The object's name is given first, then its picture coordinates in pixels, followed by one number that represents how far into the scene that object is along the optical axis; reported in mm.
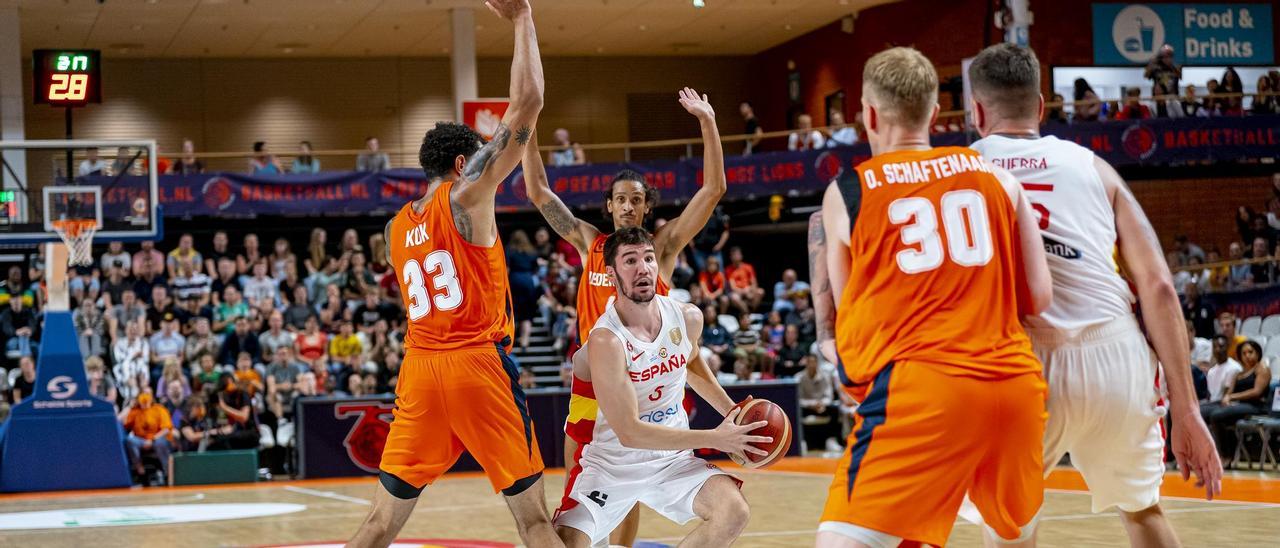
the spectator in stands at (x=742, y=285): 21062
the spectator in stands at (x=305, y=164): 23906
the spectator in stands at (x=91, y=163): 18305
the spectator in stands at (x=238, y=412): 15438
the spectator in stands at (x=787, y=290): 21094
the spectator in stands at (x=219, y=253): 19703
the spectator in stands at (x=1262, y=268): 18109
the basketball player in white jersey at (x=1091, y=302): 3766
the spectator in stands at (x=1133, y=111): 21672
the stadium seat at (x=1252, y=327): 15359
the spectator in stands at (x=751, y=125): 25969
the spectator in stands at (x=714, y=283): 20984
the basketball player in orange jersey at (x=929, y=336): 3277
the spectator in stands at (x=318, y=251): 21078
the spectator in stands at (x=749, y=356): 17703
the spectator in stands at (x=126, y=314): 17516
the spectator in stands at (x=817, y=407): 17281
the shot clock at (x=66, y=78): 14734
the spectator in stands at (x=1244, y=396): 12938
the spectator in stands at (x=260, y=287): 19312
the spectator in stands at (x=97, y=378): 15648
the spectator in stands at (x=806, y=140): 23736
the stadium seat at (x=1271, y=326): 14913
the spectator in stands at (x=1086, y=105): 21797
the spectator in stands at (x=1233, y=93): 21500
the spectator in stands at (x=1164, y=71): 22469
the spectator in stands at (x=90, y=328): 17250
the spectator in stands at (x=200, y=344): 17016
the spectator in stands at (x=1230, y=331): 14445
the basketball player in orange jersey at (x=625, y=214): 6309
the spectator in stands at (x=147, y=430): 15062
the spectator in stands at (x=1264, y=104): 21469
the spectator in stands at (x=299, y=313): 18859
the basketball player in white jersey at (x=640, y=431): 4848
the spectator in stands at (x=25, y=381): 16094
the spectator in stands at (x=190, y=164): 23391
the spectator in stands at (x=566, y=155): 24844
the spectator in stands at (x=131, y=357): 16594
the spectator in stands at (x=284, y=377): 16281
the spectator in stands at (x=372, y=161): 24328
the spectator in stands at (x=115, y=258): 19562
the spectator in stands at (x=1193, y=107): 21438
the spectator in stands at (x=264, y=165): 23375
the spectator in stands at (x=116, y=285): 18688
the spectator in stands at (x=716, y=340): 18531
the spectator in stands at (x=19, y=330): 17547
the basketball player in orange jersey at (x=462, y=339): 5082
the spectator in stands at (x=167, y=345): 17188
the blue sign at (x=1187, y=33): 25578
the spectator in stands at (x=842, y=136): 23266
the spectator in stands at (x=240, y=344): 17312
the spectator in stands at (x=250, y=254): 20431
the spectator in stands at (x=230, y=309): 18250
